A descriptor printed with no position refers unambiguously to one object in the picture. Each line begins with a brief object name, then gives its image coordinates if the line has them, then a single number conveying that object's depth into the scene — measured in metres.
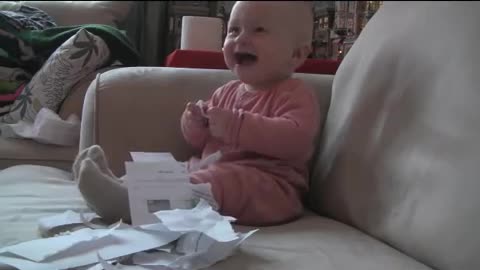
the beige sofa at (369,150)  0.67
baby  0.78
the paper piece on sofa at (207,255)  0.62
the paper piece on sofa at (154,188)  0.78
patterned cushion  1.50
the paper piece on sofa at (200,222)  0.69
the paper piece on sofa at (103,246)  0.61
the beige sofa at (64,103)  1.36
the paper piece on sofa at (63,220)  0.74
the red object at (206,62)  0.93
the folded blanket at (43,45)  1.60
